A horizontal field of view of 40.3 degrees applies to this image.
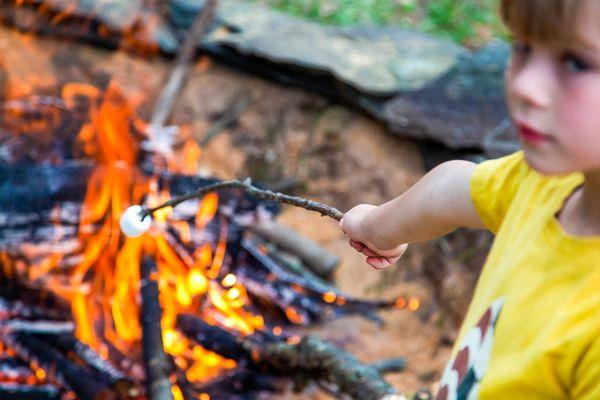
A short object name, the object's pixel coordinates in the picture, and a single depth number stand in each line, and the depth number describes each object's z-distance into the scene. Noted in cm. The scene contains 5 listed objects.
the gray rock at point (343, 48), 496
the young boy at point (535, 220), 114
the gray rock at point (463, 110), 438
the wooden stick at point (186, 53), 532
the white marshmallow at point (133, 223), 190
